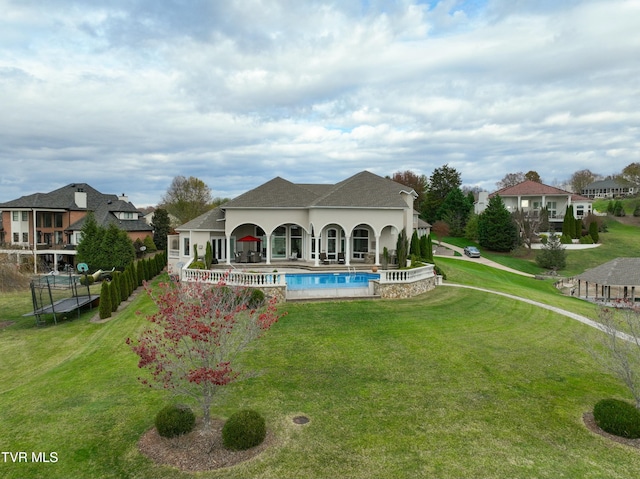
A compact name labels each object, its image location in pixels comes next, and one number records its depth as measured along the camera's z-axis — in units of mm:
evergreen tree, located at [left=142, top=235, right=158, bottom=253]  53031
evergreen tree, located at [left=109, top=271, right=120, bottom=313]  22656
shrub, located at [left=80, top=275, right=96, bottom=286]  35741
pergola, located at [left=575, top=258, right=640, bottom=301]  30906
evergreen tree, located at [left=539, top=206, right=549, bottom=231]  56188
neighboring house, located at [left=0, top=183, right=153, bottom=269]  48000
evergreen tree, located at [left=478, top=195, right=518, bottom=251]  52562
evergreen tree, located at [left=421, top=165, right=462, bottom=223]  71375
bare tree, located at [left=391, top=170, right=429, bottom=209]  86981
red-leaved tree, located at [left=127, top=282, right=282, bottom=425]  8273
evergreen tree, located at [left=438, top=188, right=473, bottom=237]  63625
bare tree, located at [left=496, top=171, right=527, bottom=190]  107519
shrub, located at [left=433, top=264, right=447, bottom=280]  28462
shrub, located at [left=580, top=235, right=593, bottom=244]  54531
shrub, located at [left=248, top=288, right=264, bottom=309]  18616
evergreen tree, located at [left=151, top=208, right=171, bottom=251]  57375
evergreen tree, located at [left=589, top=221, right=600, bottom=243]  55000
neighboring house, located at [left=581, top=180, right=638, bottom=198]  107006
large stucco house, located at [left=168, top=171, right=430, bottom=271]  30141
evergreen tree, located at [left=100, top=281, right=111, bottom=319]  21922
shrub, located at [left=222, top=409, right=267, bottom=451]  8148
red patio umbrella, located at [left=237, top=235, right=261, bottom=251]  31938
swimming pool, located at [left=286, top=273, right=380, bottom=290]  24953
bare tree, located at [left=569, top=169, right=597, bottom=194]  120900
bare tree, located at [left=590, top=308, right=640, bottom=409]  9438
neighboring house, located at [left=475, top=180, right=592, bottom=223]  61188
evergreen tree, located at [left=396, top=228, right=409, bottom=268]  28016
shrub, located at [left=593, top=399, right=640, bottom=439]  8844
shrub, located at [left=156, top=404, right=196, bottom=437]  8547
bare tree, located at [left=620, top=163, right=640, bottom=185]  94062
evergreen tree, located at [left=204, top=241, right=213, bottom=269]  28688
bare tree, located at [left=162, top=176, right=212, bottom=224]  63500
